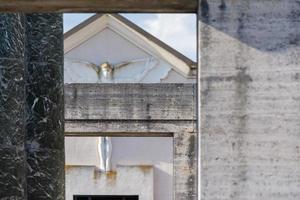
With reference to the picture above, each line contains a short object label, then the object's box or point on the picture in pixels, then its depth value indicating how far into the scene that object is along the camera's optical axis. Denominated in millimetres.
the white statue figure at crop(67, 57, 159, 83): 31541
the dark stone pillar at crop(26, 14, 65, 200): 12711
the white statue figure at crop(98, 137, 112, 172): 31306
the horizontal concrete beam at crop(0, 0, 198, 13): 8081
